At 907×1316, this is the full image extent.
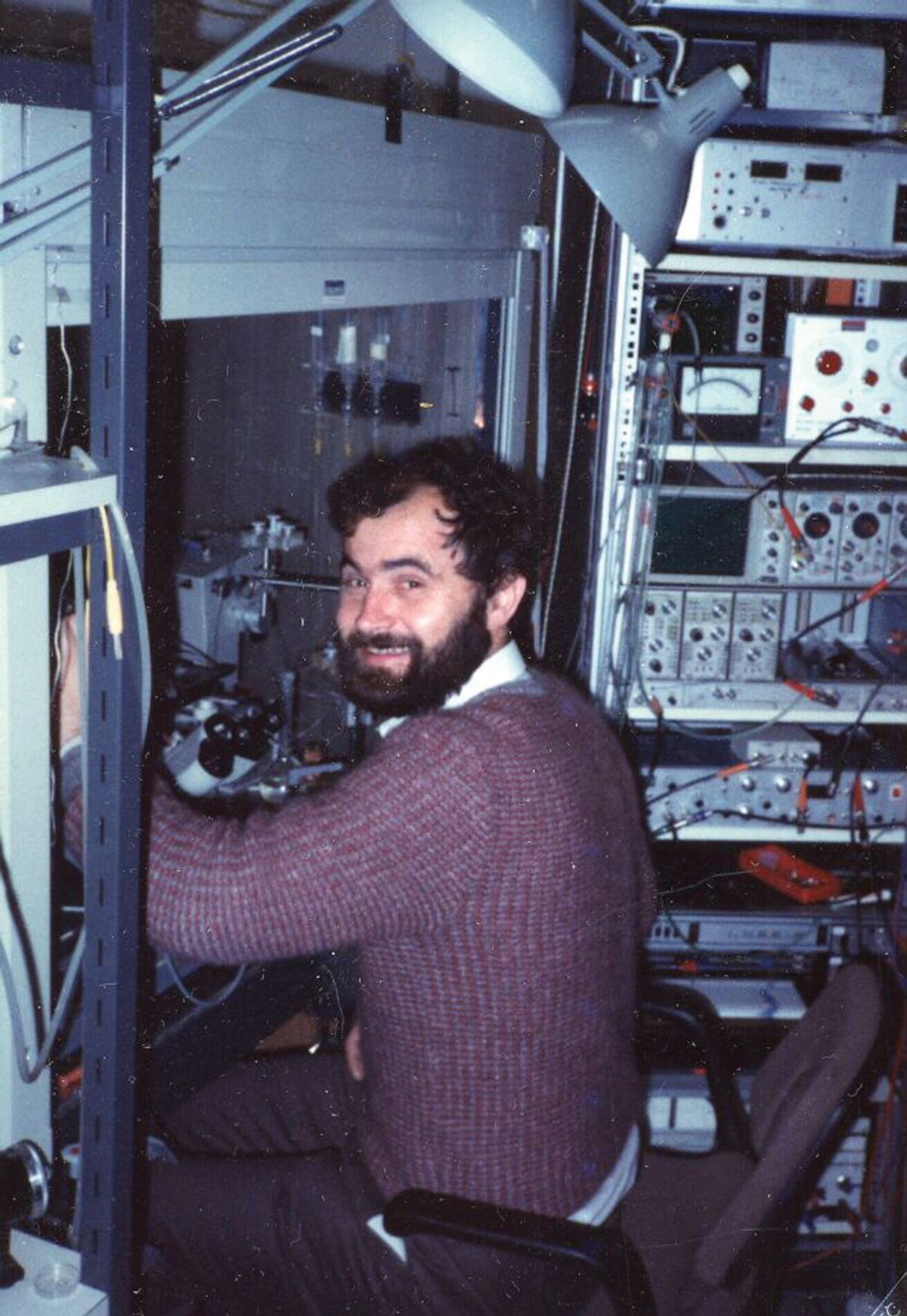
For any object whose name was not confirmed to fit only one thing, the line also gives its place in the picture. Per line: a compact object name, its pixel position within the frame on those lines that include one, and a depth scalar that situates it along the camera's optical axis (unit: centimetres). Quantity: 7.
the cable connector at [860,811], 239
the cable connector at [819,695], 232
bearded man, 134
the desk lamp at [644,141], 162
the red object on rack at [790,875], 242
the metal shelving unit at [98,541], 85
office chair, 133
